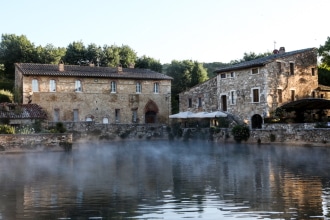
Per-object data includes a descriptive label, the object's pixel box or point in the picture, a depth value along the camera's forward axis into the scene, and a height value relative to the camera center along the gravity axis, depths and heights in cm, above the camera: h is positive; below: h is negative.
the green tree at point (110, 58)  5881 +1018
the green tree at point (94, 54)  5816 +1066
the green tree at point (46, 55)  5381 +976
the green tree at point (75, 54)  5731 +1049
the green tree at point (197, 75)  5794 +750
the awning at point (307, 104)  3278 +190
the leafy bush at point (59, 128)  3050 +16
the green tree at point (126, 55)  6062 +1105
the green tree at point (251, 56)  5776 +1022
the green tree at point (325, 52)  4212 +781
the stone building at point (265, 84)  3684 +412
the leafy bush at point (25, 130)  2847 +4
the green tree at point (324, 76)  4831 +597
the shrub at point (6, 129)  2705 +8
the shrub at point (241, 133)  3316 -38
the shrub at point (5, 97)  4041 +329
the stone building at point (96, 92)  3956 +382
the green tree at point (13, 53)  5366 +1005
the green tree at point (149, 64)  5888 +929
